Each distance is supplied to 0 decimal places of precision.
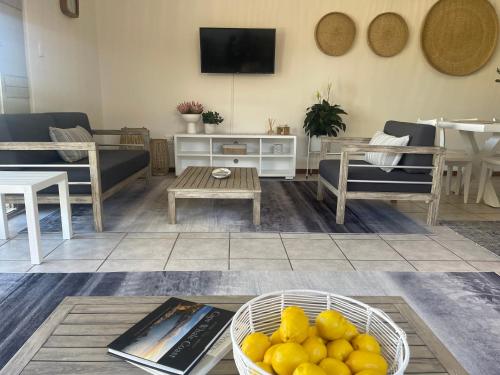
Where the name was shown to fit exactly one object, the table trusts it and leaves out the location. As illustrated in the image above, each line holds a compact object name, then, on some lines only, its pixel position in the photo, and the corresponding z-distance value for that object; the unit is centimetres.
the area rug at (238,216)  287
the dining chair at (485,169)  350
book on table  81
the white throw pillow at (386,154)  304
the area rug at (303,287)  157
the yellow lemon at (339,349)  73
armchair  287
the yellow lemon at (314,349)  70
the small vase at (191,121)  484
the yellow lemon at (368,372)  65
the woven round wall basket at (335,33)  487
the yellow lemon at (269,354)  70
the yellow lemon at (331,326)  77
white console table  483
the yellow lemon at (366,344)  75
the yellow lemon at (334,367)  67
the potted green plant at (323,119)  470
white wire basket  76
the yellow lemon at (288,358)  67
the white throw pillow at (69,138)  301
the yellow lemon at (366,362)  68
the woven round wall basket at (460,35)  488
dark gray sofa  263
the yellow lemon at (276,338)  77
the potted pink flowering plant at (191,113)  484
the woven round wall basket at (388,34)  488
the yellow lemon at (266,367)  68
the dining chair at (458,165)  374
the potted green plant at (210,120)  489
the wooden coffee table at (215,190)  282
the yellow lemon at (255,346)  73
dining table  320
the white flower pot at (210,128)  491
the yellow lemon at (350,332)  78
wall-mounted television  481
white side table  210
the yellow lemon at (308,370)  62
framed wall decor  392
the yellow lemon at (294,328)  73
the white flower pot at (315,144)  499
